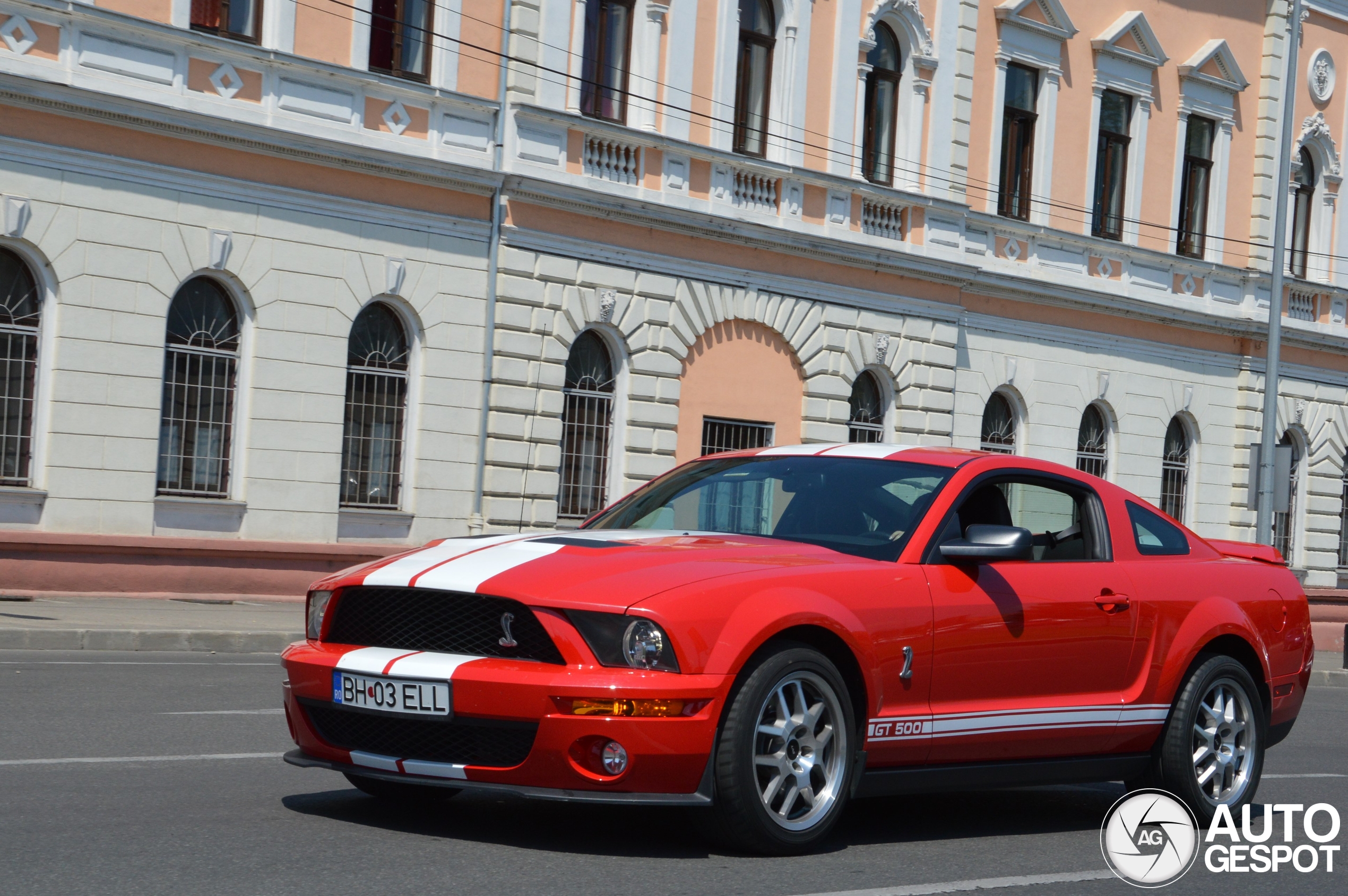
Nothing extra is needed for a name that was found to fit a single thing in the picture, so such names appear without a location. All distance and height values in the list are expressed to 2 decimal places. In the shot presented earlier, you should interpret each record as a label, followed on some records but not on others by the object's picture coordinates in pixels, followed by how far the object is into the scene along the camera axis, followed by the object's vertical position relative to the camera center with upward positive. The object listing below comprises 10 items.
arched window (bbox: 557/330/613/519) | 23.48 -0.13
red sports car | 5.98 -0.78
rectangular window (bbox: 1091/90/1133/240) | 30.92 +4.86
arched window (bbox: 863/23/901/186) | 27.12 +4.85
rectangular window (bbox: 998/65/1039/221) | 29.25 +4.86
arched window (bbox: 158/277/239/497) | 19.73 -0.03
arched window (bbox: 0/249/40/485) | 18.44 +0.13
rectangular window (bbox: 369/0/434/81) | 21.33 +4.24
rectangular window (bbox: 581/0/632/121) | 23.42 +4.58
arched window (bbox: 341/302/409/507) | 21.41 -0.09
